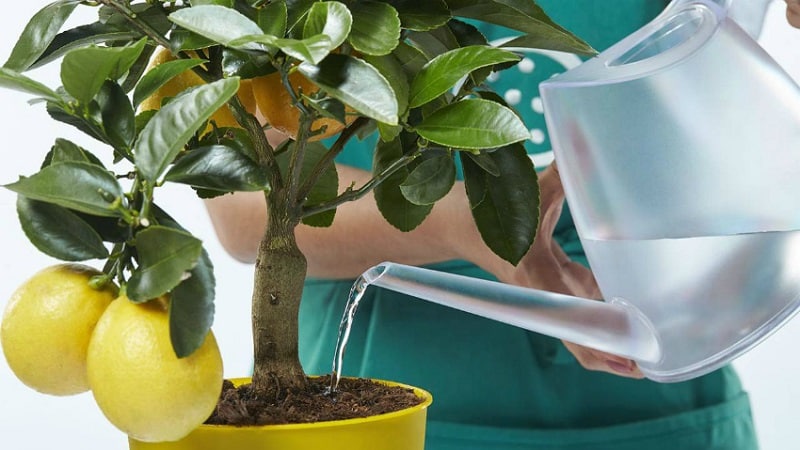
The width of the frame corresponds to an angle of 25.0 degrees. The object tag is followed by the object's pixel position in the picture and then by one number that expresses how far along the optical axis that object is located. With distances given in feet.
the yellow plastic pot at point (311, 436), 3.15
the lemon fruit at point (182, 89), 3.49
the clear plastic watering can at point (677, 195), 3.33
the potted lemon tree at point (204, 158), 2.95
